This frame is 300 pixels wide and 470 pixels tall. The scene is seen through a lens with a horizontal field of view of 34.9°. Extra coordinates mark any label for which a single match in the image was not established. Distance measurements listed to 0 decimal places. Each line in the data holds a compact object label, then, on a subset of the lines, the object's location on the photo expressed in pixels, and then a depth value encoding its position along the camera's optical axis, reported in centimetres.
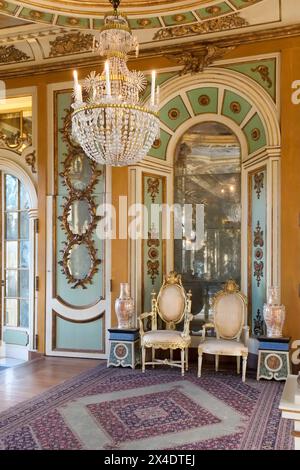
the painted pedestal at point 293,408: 157
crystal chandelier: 384
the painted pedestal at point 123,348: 564
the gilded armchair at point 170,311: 560
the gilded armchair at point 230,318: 550
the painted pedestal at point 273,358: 507
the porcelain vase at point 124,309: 575
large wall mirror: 622
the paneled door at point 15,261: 689
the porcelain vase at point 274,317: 517
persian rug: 342
